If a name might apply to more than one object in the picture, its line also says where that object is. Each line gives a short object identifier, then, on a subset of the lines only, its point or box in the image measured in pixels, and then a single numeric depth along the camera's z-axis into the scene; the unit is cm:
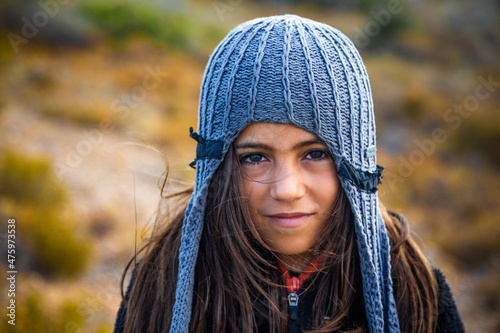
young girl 135
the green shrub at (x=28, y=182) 407
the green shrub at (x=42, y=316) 268
